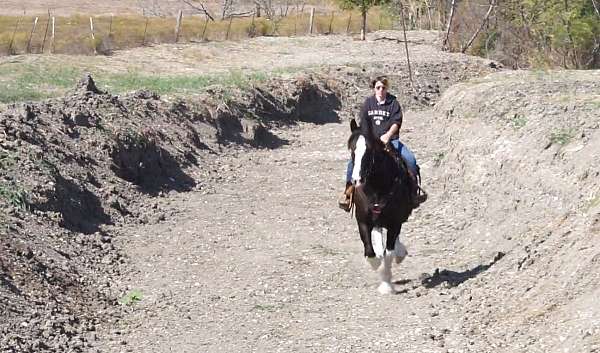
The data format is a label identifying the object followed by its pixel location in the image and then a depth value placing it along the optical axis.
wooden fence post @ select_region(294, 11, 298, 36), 54.07
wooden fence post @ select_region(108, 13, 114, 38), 44.03
